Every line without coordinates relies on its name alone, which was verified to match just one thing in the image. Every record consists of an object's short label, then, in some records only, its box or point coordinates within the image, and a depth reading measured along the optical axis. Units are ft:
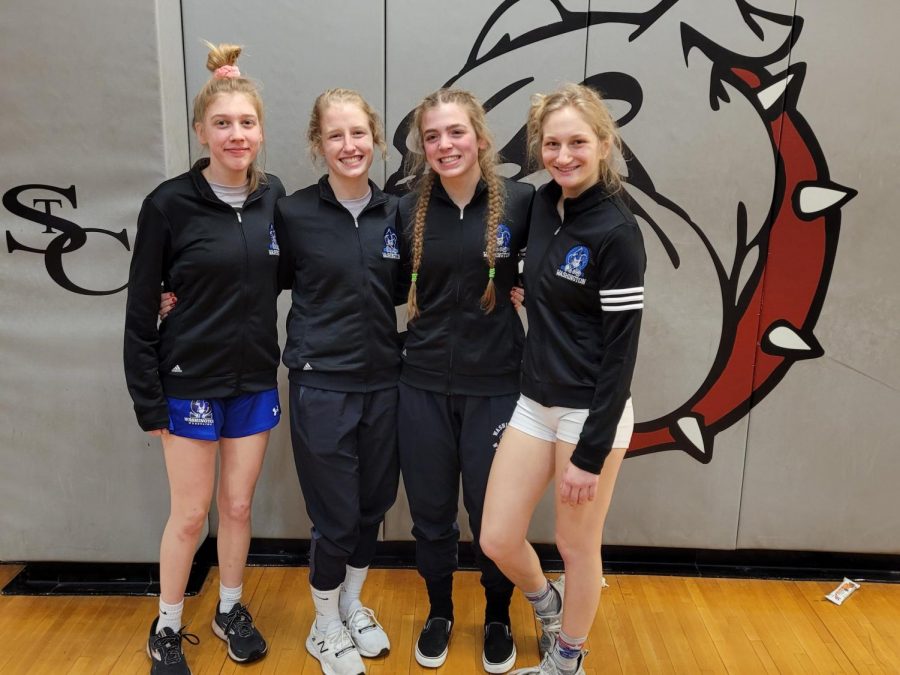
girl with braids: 6.65
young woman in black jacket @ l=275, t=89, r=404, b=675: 6.80
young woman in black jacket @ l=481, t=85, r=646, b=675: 5.95
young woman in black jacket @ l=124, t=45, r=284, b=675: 6.63
